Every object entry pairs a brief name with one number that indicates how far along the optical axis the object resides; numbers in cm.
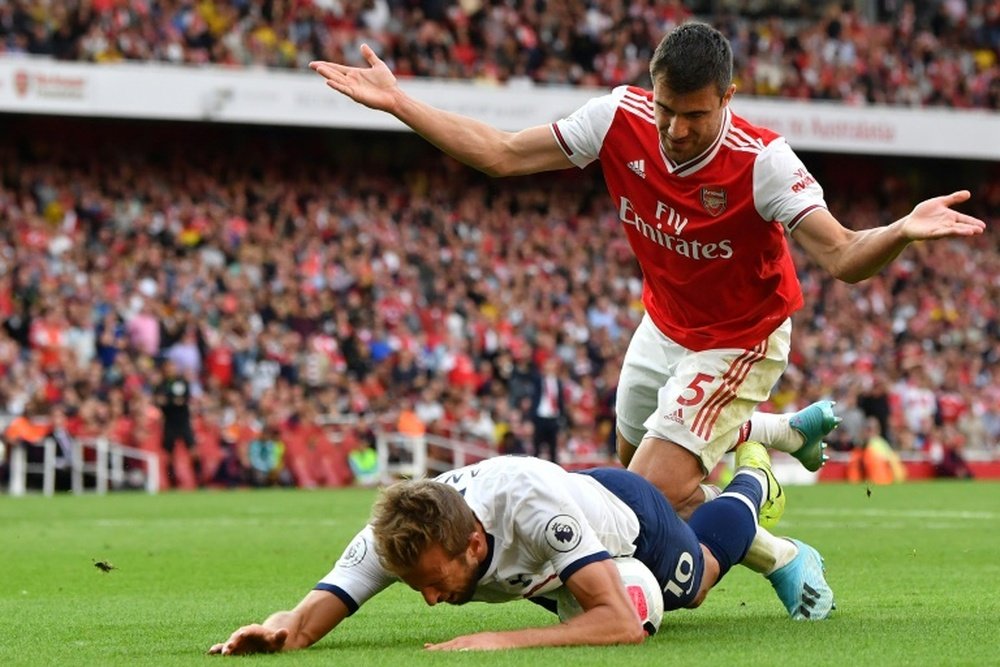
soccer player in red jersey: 1273
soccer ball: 1127
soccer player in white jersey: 1055
